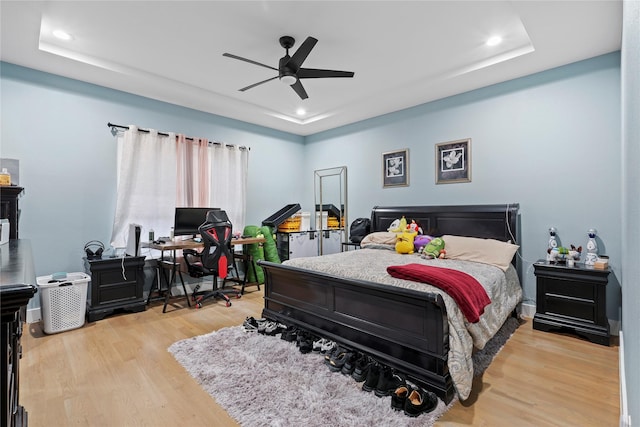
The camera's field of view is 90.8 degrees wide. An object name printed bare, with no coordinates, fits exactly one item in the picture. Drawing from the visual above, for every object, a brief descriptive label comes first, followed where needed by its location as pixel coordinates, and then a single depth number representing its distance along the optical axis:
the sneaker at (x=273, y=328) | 2.98
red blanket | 2.14
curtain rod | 3.95
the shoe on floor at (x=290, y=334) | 2.82
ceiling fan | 2.82
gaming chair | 3.79
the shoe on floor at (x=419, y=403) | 1.84
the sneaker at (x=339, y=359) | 2.33
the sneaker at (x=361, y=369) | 2.20
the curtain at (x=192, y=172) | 4.52
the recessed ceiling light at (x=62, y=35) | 2.90
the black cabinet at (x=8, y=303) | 0.60
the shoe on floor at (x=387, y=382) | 2.03
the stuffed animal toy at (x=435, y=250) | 3.48
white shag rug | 1.82
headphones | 3.59
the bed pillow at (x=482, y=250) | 3.21
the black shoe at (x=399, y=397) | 1.89
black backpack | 5.02
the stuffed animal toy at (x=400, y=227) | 4.19
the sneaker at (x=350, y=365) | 2.27
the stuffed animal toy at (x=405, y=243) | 3.80
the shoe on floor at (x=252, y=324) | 3.08
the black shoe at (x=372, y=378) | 2.08
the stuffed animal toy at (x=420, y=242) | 3.85
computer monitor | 4.25
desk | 3.77
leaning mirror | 5.64
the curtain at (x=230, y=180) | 4.92
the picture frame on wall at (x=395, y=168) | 4.75
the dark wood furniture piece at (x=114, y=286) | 3.45
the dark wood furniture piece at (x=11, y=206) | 2.87
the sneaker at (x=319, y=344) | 2.64
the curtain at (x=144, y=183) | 3.99
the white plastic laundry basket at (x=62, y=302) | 3.06
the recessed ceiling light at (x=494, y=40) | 3.02
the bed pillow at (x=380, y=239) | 4.16
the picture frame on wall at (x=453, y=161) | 4.10
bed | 2.03
